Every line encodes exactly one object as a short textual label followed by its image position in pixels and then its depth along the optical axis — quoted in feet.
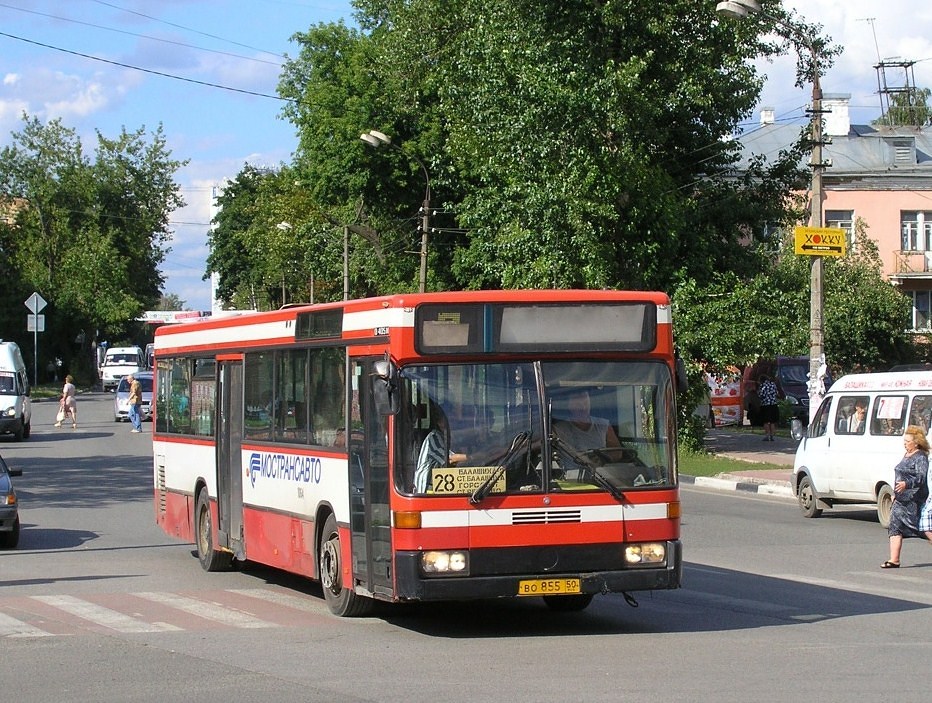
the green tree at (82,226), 298.76
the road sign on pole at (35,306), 226.17
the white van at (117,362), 243.03
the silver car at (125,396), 167.53
